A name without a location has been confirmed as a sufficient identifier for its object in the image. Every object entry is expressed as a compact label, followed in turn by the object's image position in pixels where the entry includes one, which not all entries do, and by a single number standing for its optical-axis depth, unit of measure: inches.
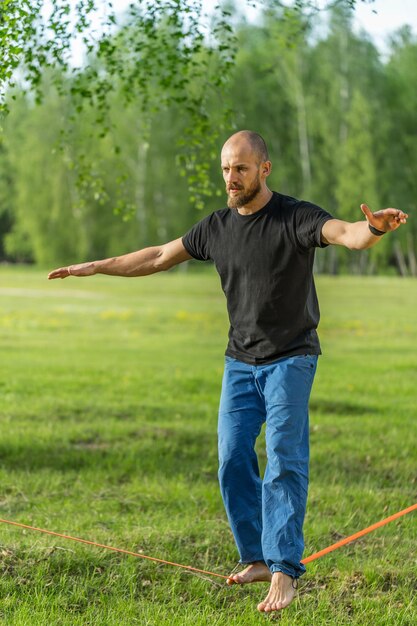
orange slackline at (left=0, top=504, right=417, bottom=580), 379.1
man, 340.2
